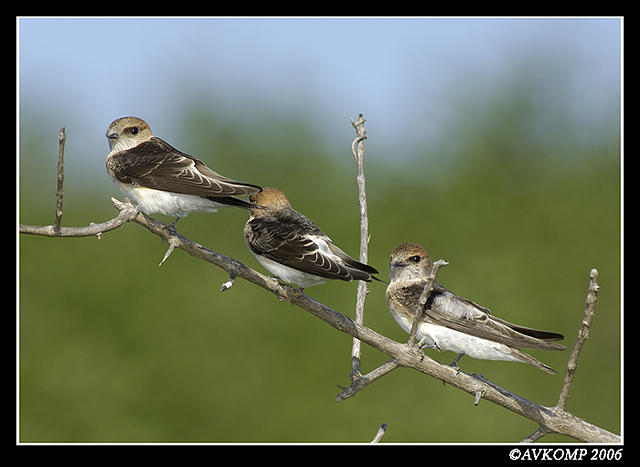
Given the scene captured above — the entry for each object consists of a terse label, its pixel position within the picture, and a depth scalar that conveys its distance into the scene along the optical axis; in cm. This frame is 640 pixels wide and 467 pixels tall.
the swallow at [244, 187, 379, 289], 1389
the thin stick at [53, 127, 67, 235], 1088
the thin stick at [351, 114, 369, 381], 1370
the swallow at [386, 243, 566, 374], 1595
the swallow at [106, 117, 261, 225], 1459
